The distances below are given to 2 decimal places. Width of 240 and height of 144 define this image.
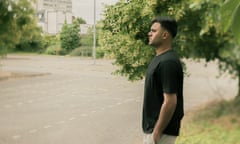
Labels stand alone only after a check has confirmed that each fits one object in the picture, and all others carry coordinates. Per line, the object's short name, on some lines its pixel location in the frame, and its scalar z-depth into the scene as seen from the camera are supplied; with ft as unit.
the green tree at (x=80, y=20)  208.58
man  9.22
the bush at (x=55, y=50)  182.19
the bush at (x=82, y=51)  169.17
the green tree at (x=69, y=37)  179.22
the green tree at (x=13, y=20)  41.18
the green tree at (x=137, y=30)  22.58
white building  238.89
